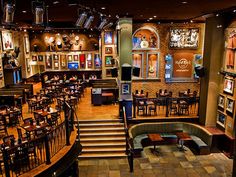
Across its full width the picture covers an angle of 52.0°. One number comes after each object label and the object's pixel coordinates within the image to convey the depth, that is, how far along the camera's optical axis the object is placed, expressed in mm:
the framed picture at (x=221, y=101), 11547
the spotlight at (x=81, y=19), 6832
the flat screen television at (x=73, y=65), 20578
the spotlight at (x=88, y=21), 7638
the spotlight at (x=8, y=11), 5227
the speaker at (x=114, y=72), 12920
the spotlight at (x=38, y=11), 5680
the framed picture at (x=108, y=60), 18812
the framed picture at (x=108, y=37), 18219
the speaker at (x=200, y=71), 12422
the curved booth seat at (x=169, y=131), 11617
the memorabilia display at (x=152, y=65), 15516
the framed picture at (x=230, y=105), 10781
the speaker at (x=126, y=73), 11930
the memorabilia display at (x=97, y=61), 20516
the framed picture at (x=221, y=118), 11497
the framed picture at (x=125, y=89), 12352
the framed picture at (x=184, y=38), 15227
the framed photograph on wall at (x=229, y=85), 10781
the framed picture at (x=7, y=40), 16094
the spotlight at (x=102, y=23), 9043
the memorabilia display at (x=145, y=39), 15203
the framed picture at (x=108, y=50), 18625
